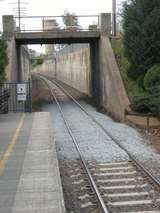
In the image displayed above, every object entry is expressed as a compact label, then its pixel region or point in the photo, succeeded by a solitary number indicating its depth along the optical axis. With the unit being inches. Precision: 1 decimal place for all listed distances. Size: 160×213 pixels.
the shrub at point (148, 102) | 981.8
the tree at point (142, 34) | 1177.4
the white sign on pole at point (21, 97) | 1126.7
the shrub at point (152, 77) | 1103.6
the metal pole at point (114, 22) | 1728.6
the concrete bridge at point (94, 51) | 1422.2
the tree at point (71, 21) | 1998.5
